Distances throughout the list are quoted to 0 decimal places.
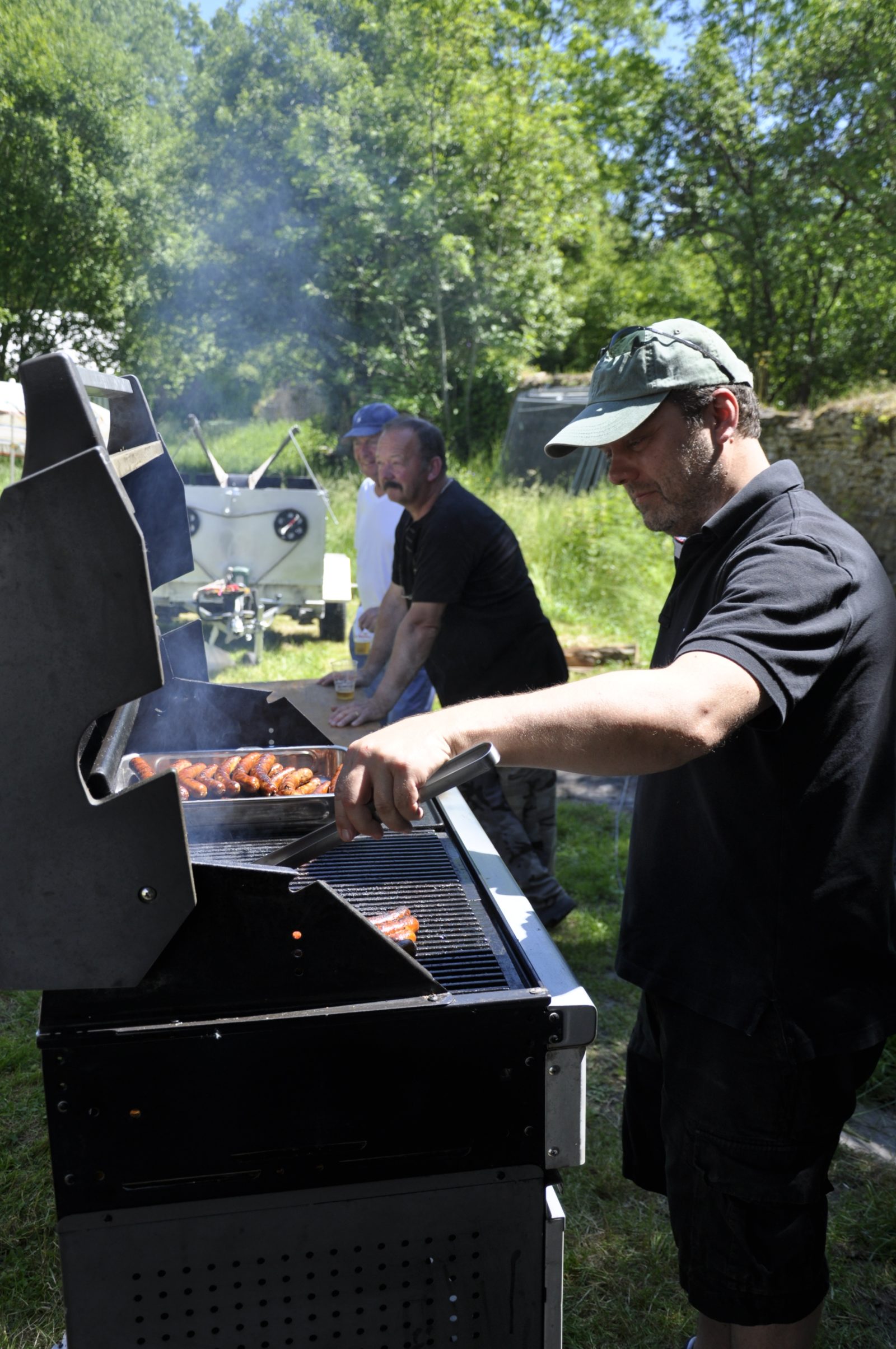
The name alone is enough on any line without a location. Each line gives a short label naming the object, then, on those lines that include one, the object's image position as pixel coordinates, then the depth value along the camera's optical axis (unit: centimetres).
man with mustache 408
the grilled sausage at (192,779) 237
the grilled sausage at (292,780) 242
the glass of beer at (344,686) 431
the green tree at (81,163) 1384
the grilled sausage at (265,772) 239
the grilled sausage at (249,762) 246
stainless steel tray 217
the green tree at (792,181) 1596
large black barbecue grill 130
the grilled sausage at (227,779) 240
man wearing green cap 158
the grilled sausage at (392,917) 170
